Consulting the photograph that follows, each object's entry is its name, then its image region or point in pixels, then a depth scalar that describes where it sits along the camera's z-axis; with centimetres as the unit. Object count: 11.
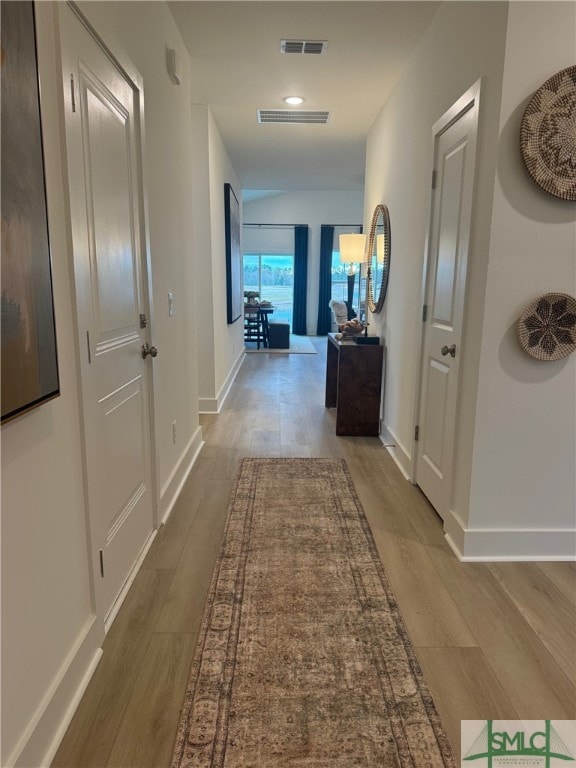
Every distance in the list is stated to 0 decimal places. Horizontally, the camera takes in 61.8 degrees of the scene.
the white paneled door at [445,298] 224
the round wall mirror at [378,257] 387
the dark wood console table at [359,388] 386
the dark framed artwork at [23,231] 102
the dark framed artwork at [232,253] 539
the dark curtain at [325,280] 1099
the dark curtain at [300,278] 1103
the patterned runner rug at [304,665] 128
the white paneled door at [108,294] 148
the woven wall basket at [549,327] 197
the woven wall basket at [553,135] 183
